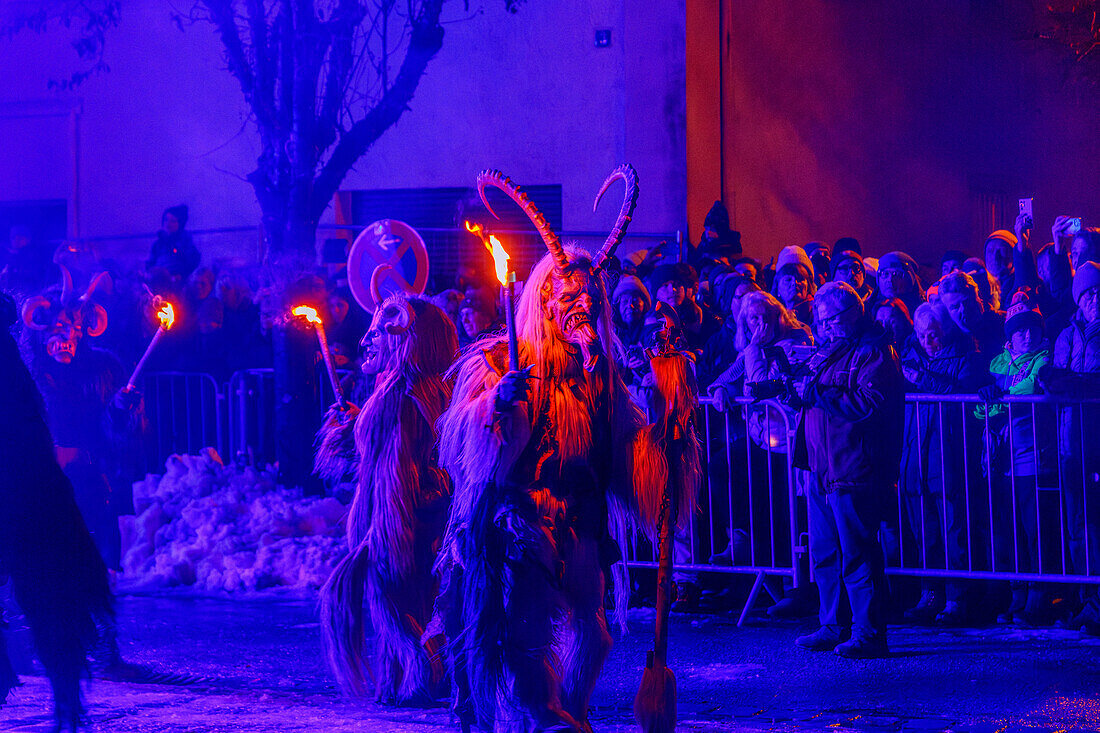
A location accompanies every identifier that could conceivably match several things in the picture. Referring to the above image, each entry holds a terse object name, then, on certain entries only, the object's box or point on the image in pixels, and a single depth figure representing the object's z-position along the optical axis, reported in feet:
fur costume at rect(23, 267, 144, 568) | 55.83
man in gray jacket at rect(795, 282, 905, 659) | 46.65
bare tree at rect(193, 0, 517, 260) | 77.66
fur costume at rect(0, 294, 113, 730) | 30.17
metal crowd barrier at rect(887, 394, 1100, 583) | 50.44
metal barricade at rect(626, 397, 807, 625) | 54.19
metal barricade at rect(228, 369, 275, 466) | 76.18
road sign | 60.65
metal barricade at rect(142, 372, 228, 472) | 76.95
